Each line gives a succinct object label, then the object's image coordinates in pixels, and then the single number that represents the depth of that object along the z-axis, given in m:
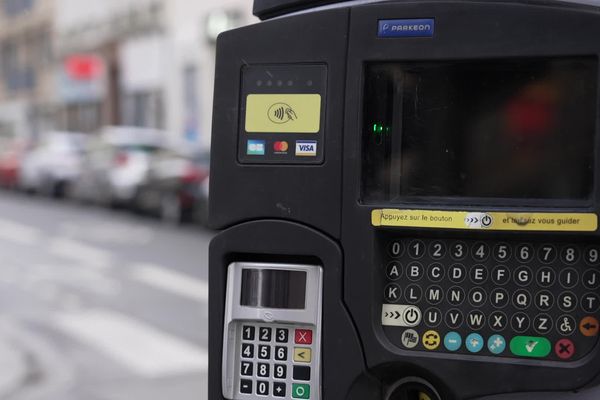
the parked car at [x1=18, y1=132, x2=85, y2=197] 23.61
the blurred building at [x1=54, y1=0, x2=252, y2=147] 26.81
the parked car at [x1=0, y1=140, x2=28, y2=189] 26.45
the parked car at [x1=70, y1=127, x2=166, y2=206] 19.28
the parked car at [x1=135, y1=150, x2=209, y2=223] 16.59
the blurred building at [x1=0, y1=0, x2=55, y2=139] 42.34
